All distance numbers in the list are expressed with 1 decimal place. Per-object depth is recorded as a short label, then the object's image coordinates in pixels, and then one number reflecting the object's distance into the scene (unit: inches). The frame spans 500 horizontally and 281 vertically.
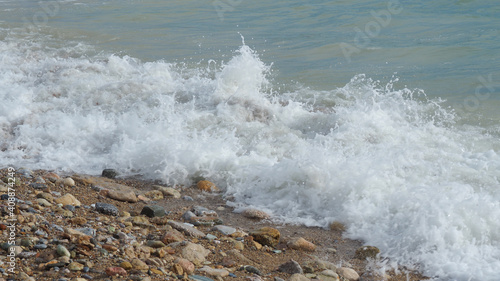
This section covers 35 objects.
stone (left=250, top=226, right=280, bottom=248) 399.5
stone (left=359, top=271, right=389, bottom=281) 366.6
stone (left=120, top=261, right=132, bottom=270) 304.0
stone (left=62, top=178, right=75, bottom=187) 475.5
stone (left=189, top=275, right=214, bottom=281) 313.1
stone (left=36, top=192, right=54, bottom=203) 415.3
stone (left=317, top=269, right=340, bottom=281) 349.5
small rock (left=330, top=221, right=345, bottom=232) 439.5
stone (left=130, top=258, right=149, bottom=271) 306.8
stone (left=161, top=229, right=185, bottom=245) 366.6
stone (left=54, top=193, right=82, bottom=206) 414.6
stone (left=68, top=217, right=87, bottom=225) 371.2
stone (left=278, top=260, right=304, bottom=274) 354.3
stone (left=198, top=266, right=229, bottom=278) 326.0
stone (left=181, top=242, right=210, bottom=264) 342.3
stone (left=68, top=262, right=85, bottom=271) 293.8
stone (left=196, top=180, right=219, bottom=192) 510.3
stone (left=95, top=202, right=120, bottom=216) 414.9
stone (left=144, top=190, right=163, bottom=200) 482.0
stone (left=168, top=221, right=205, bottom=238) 394.0
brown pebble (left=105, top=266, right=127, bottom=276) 292.4
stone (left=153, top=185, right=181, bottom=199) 489.7
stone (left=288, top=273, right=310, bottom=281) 340.2
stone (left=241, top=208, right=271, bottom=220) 451.5
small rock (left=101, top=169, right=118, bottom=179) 528.7
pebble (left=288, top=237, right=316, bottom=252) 398.9
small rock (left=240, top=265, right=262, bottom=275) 343.9
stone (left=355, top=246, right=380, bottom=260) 395.2
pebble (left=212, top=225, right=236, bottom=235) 410.4
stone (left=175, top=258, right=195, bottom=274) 321.7
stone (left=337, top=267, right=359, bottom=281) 360.5
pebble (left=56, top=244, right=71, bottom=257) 305.6
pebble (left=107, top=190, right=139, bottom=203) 459.5
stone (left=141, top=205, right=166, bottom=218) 424.4
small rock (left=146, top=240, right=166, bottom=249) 353.7
